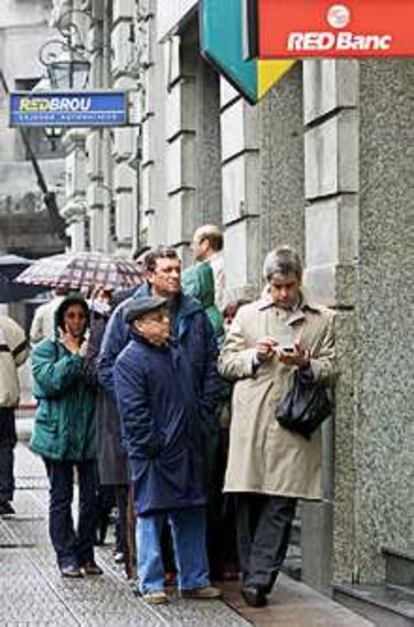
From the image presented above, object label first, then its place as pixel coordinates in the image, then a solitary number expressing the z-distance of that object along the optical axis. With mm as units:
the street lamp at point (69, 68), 23375
